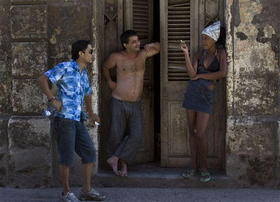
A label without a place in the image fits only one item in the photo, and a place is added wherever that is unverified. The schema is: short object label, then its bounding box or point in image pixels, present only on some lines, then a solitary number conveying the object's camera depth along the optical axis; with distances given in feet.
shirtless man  18.39
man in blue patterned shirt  14.48
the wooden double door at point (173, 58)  18.81
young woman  17.24
